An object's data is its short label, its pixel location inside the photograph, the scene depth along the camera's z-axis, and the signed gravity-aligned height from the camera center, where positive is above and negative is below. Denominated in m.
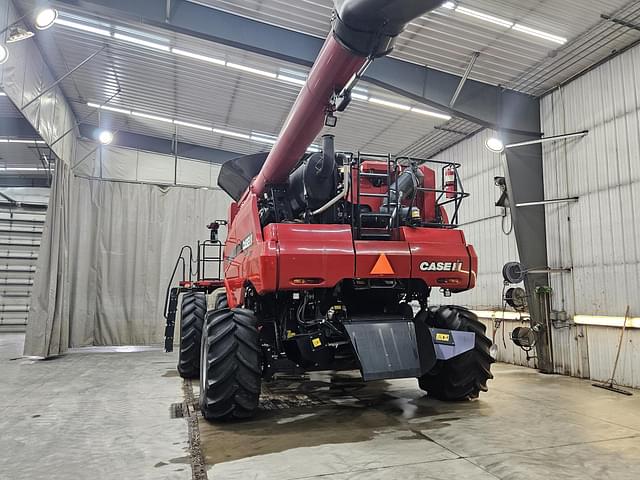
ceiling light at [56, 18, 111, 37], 8.02 +4.36
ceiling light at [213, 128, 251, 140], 12.16 +3.87
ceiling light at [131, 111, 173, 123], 11.81 +4.19
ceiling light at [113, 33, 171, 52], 8.15 +4.20
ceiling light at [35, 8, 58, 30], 5.91 +3.34
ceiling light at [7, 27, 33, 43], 6.30 +3.33
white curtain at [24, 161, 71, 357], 9.55 +0.00
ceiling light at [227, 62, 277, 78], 8.66 +3.93
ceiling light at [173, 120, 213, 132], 11.96 +4.02
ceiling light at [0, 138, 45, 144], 8.11 +2.54
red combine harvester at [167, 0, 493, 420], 4.29 +0.05
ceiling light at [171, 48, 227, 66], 8.41 +4.07
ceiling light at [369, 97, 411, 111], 9.31 +3.58
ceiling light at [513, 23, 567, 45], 6.79 +3.60
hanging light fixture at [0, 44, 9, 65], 6.08 +2.98
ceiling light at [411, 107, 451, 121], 9.65 +3.49
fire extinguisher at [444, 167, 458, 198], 5.21 +1.14
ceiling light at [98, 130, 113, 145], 11.20 +3.49
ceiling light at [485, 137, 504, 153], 8.22 +2.39
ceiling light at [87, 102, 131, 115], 11.31 +4.28
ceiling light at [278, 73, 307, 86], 8.81 +3.81
